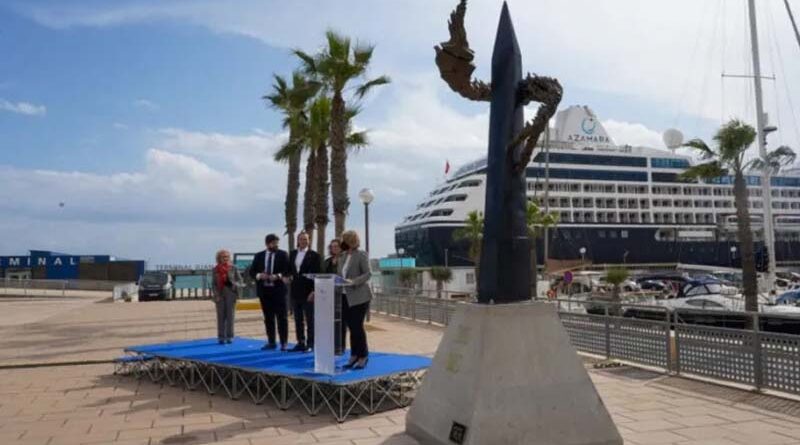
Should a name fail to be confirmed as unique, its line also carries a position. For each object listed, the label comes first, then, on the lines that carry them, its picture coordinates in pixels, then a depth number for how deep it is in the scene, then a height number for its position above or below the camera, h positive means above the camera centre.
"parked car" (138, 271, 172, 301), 30.11 -0.94
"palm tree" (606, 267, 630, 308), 20.88 -0.52
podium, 6.26 -0.57
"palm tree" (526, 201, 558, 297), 23.45 +1.77
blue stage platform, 6.10 -1.19
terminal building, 49.59 +0.06
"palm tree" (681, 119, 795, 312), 17.17 +2.62
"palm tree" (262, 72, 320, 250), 18.22 +4.79
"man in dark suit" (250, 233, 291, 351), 7.99 -0.18
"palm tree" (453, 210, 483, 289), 26.05 +1.29
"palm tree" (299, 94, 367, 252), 17.92 +3.53
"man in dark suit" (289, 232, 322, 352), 7.77 -0.07
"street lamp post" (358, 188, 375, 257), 17.69 +1.90
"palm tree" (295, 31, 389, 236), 15.90 +4.66
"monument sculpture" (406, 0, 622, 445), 4.67 -0.62
